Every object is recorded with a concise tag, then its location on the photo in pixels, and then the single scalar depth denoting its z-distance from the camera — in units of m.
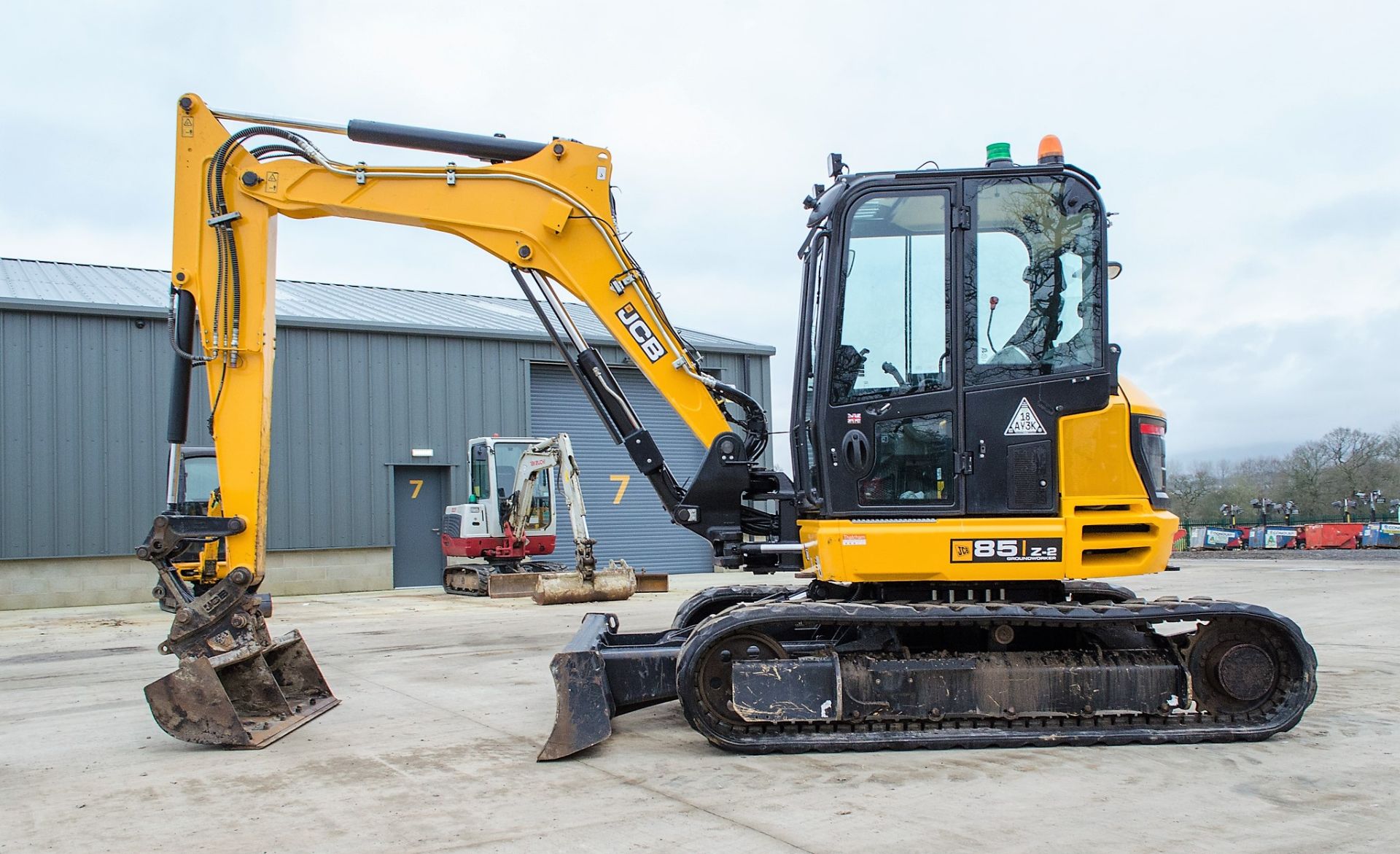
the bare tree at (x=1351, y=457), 50.31
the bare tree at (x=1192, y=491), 51.16
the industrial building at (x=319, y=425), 18.78
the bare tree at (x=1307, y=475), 50.12
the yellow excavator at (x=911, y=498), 5.88
